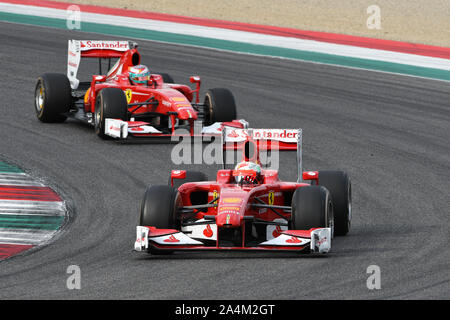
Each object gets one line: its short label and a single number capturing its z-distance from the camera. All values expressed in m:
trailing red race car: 19.69
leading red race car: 11.80
